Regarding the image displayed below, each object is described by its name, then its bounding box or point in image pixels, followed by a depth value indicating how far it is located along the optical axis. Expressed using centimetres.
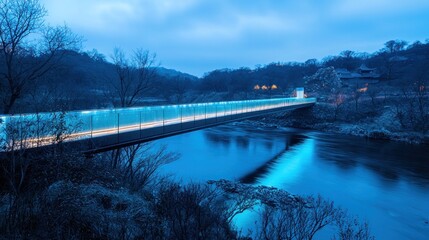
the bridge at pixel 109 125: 671
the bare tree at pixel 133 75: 1681
